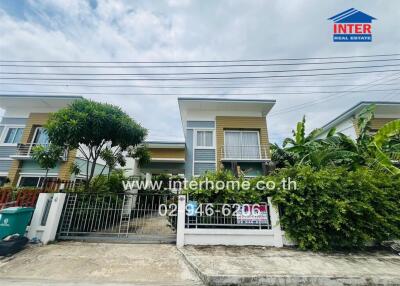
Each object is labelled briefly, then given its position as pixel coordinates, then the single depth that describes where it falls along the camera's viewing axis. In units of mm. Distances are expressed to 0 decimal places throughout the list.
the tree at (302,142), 8383
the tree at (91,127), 6008
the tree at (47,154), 6430
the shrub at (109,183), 6998
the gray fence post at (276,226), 4975
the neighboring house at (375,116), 11773
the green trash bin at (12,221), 4414
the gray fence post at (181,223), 4916
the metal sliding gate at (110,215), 5199
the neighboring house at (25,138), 11281
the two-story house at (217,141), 11422
